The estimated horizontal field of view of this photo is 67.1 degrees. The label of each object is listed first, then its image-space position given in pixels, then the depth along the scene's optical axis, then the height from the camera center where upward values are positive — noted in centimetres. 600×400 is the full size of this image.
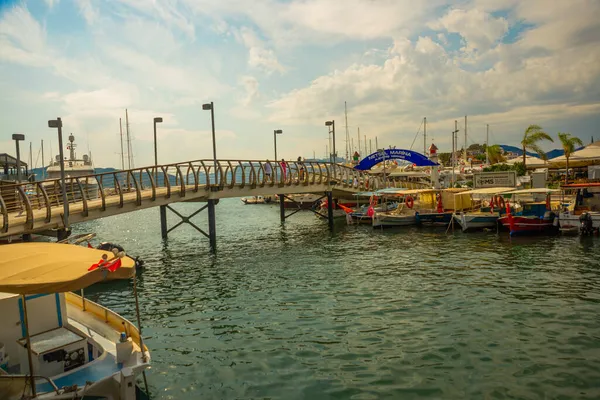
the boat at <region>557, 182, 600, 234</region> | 2972 -285
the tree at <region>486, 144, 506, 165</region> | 7711 +362
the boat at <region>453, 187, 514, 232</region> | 3434 -300
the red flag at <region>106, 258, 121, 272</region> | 805 -141
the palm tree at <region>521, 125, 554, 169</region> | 5762 +443
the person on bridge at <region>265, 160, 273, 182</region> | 3525 +89
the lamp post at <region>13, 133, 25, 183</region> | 2759 +327
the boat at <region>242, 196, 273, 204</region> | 8829 -359
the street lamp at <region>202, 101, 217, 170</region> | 2998 +442
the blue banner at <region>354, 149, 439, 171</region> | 4584 +206
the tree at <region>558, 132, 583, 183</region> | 5275 +344
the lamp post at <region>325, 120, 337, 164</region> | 4459 +561
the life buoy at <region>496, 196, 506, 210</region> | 3738 -239
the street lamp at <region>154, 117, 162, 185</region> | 2690 +236
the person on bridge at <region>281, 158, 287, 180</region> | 3578 +95
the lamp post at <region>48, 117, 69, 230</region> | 1962 +127
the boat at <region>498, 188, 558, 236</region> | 3152 -327
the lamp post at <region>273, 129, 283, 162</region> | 4516 +493
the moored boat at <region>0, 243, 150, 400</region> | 765 -304
